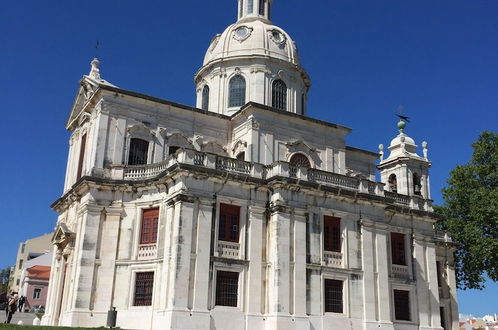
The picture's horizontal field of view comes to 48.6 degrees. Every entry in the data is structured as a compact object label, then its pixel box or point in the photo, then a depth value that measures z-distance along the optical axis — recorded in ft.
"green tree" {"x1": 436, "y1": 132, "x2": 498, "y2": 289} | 125.80
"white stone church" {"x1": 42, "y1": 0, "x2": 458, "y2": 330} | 87.51
